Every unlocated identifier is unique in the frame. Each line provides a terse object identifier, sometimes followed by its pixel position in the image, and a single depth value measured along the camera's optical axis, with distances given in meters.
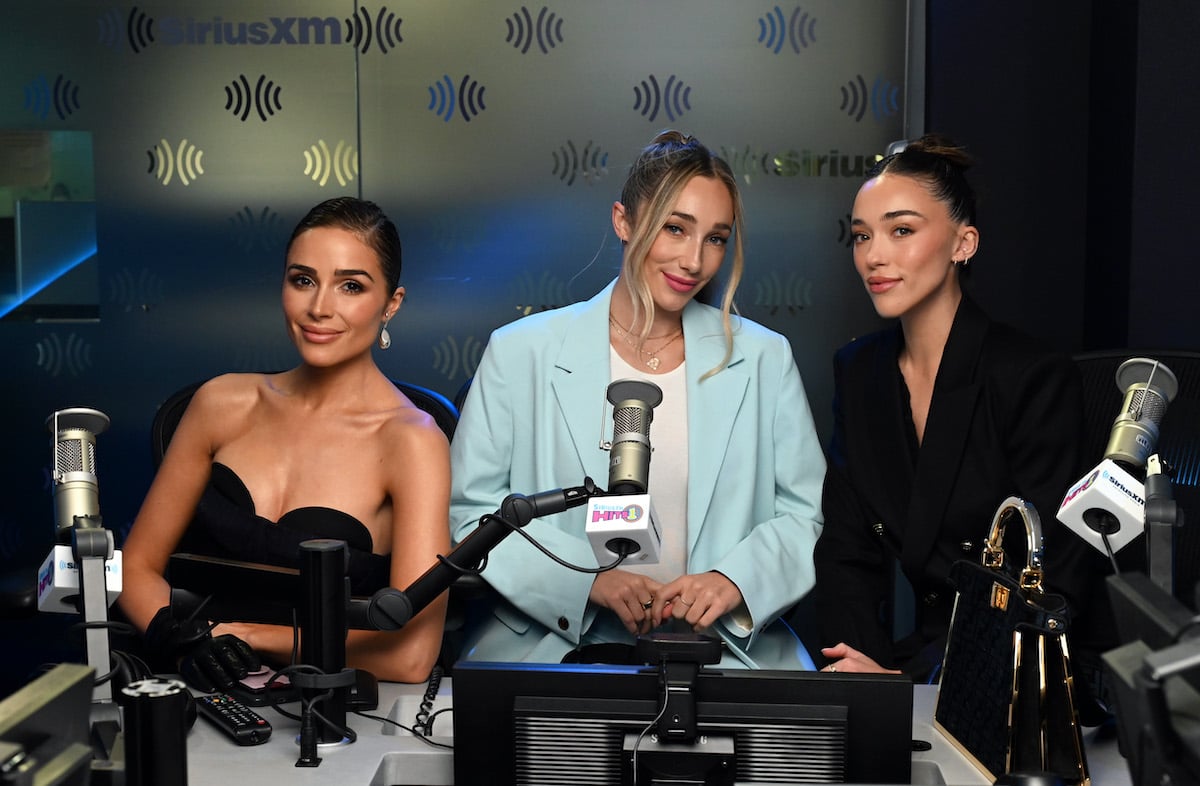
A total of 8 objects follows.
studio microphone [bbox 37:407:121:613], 1.74
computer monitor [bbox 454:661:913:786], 1.60
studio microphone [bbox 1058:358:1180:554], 1.60
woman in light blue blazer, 2.55
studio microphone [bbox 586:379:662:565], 1.62
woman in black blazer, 2.61
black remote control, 1.87
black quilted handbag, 1.68
